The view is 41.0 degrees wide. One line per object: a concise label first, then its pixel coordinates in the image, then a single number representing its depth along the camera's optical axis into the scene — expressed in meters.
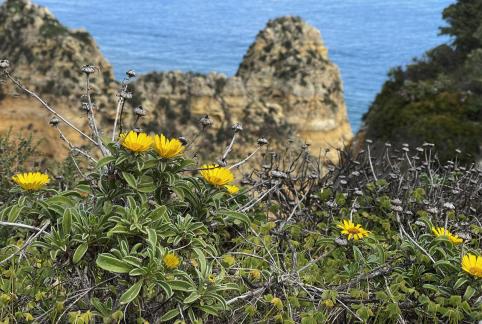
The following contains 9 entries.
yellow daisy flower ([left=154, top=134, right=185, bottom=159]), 2.93
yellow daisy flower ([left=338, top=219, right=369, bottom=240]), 3.33
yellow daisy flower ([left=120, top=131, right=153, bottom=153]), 2.86
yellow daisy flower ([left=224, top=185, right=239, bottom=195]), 3.61
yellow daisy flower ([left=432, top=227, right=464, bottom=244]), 3.30
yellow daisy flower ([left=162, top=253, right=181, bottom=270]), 2.75
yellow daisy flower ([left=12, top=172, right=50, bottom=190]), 3.20
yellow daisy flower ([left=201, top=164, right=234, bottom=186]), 3.24
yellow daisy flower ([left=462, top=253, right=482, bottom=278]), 2.90
